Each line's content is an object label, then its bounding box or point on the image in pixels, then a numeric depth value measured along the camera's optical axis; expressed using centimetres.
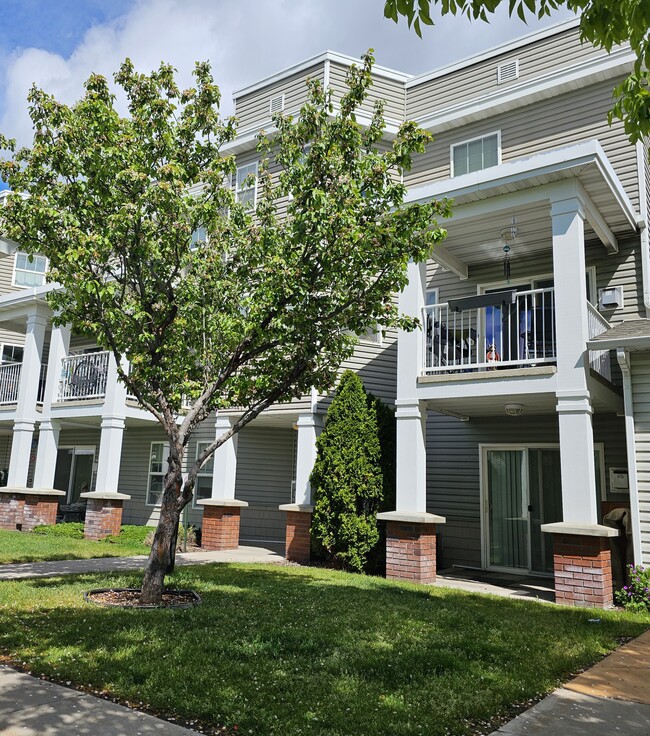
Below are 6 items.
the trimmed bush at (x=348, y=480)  1158
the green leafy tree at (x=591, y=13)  362
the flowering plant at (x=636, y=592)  905
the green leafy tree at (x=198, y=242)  795
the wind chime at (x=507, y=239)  1179
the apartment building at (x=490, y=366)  990
